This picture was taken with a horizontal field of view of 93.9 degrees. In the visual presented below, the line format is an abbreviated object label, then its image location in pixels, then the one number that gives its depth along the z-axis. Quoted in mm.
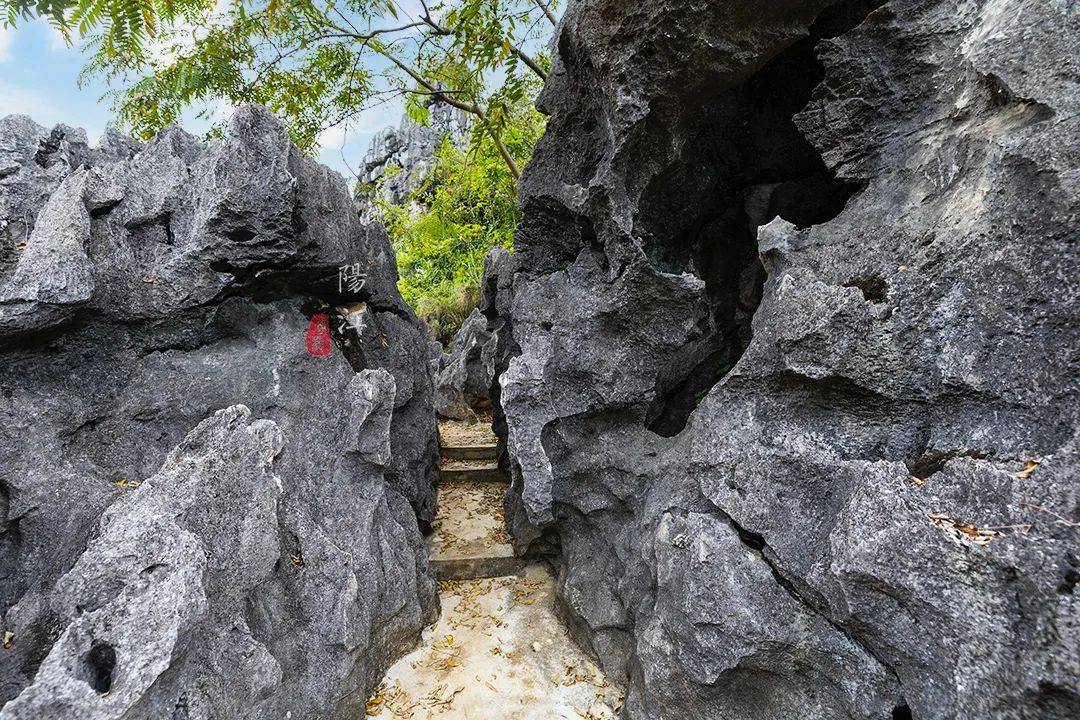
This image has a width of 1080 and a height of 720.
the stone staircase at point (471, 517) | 6152
